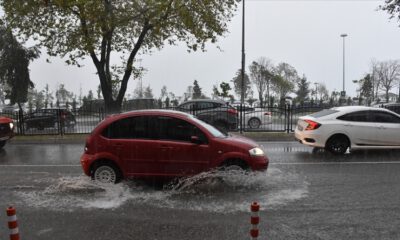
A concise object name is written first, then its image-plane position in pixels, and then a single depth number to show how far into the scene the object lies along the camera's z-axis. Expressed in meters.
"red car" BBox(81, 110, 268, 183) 7.94
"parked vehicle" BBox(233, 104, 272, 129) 19.96
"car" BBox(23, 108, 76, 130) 19.89
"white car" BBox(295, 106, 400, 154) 12.20
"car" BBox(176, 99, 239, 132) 19.03
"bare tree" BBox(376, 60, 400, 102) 73.56
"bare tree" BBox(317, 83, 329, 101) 91.89
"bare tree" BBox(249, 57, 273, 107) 74.62
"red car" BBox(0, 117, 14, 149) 14.85
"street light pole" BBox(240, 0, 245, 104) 27.62
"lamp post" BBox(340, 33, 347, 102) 47.56
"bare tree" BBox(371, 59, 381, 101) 74.12
